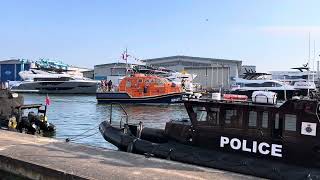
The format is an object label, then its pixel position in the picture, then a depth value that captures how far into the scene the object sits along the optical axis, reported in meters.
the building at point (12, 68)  112.81
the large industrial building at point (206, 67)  102.44
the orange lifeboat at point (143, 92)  50.50
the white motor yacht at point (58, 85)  86.62
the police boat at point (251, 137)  10.47
